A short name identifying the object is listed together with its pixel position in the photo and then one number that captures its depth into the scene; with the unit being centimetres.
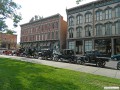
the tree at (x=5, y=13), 1385
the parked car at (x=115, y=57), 1558
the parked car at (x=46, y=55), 1466
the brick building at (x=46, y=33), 2505
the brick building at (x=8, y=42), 4280
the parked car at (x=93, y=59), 963
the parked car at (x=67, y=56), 1205
